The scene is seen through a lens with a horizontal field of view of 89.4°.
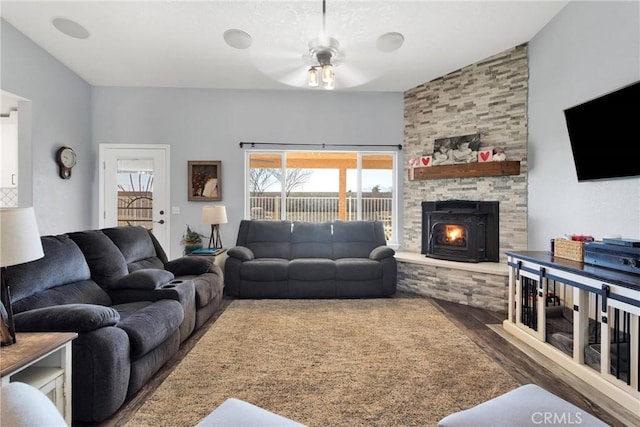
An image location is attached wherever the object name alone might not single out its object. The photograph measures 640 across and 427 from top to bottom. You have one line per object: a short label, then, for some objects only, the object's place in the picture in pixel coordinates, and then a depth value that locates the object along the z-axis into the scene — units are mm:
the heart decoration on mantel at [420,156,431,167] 4703
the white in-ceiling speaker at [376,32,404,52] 3730
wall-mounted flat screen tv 2473
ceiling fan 3020
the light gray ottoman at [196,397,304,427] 1118
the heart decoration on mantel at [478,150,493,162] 4164
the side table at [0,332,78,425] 1389
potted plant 4850
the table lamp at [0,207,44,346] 1429
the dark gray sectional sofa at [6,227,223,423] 1736
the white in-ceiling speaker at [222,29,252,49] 3729
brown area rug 1847
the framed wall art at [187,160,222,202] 5035
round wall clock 4328
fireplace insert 4211
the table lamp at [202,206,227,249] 4461
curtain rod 5105
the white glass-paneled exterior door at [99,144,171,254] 5035
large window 5250
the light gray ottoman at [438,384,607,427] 1127
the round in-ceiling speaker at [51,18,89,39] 3581
